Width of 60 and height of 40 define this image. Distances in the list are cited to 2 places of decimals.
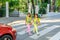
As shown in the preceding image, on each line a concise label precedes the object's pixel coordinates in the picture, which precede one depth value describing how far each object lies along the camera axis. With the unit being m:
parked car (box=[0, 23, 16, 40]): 4.03
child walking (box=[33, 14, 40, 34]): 6.14
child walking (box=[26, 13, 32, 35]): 6.19
